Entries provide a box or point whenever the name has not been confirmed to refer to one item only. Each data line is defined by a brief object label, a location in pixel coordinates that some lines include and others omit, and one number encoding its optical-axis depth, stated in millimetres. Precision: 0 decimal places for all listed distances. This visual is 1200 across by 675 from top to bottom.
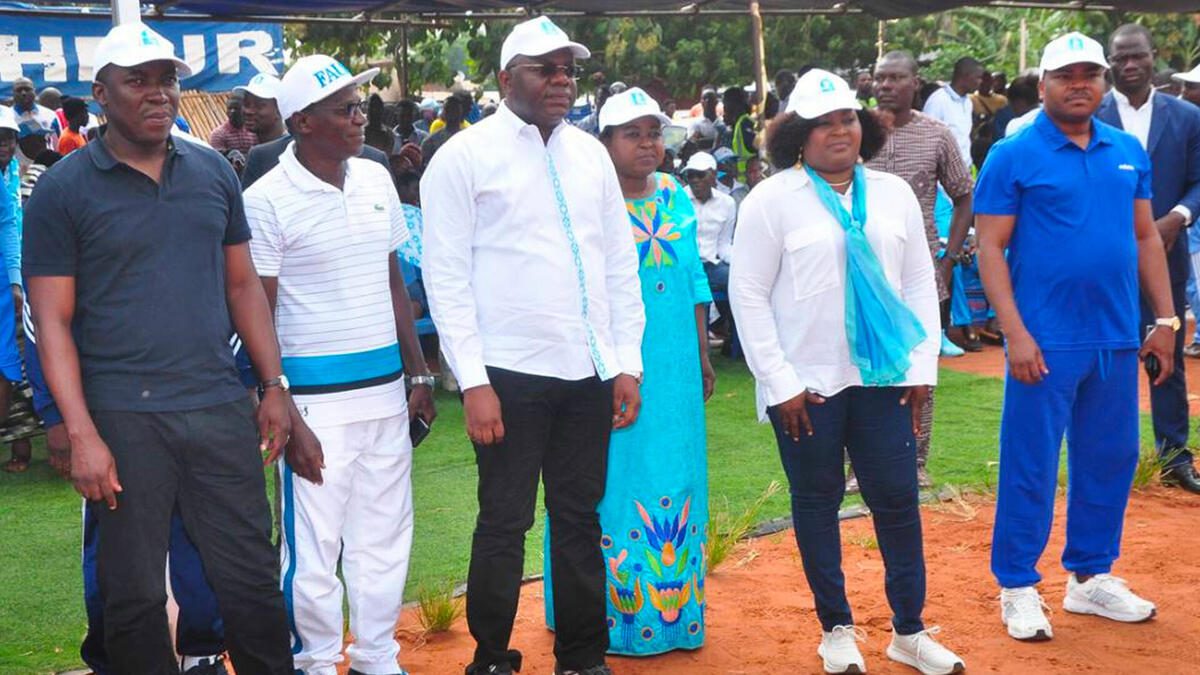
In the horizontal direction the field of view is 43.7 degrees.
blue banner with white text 14758
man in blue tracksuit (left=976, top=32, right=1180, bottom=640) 5258
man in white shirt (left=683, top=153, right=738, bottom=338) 11664
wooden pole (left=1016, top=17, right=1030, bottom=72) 26934
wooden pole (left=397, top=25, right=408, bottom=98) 16250
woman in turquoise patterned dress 5199
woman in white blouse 4848
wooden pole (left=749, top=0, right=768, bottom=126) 11719
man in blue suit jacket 7059
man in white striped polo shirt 4590
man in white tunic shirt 4562
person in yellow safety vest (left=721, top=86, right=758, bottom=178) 13881
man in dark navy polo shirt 3965
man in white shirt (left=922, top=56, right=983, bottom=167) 15664
